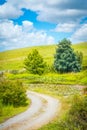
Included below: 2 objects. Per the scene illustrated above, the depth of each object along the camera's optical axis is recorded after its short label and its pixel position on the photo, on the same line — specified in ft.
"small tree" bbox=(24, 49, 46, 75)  301.43
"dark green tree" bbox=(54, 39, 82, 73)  322.14
